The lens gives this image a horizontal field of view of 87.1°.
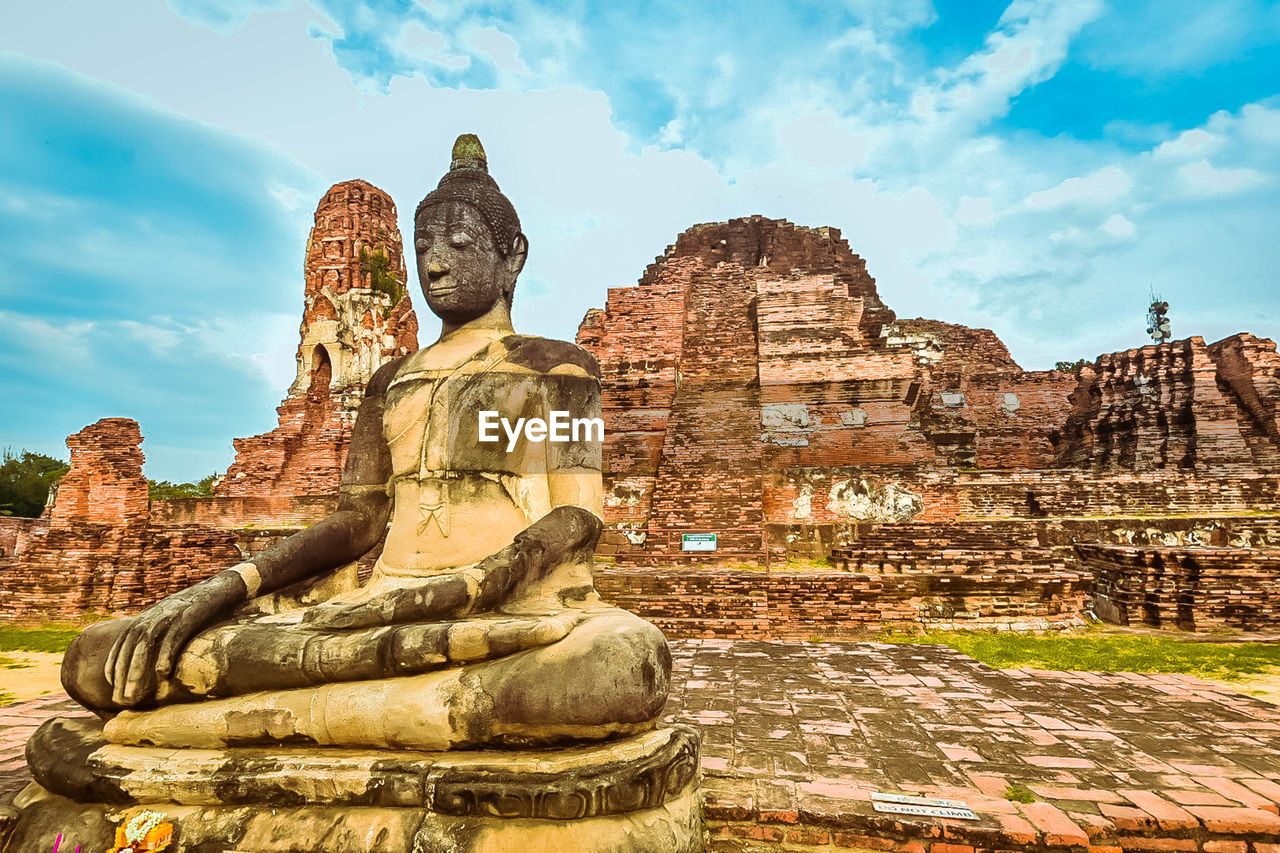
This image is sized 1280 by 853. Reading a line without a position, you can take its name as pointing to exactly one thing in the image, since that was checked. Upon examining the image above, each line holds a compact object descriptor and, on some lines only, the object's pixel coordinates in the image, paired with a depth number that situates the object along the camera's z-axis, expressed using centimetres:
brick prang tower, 1662
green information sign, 861
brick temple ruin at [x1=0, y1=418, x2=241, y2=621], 877
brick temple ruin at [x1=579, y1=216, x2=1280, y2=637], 693
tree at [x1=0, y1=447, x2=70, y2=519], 3177
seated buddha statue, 206
